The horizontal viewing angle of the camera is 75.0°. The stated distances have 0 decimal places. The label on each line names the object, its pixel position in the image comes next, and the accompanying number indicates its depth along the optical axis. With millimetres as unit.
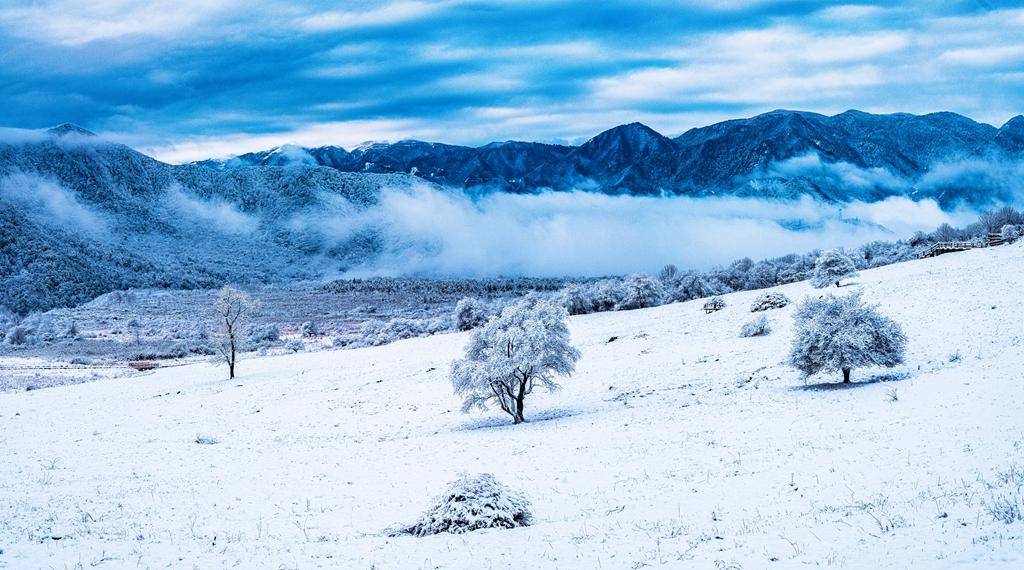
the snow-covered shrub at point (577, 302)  71938
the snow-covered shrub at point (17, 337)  98312
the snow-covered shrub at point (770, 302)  49594
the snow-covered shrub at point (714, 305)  53531
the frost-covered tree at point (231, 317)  54625
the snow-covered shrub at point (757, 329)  42312
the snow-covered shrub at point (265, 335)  93812
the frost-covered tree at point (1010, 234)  65000
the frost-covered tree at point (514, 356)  30797
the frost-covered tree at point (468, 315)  72625
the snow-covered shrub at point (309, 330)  104331
